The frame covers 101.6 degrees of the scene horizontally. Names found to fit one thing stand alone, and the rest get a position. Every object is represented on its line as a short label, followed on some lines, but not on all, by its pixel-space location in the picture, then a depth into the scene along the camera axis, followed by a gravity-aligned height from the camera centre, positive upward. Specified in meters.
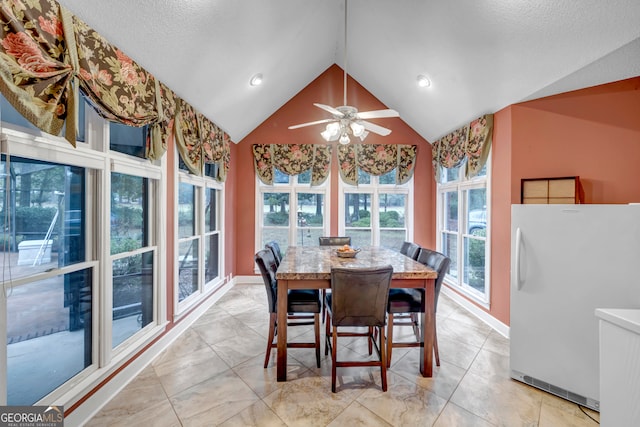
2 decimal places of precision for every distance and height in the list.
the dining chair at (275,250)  2.96 -0.43
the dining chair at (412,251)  2.99 -0.44
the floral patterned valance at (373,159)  4.70 +0.99
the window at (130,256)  2.12 -0.37
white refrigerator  1.75 -0.52
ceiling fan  2.34 +0.87
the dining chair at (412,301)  2.25 -0.77
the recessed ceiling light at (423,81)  3.42 +1.78
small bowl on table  2.76 -0.42
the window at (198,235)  3.16 -0.29
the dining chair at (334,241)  3.84 -0.40
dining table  2.12 -0.58
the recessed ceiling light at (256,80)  3.36 +1.76
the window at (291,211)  4.89 +0.06
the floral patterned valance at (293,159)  4.69 +0.99
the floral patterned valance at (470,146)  3.22 +0.95
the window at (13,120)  1.31 +0.50
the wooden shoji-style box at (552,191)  2.56 +0.24
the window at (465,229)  3.54 -0.23
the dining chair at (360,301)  1.95 -0.66
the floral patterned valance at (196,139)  2.74 +0.89
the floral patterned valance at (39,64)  1.20 +0.75
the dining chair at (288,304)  2.25 -0.80
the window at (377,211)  4.90 +0.06
